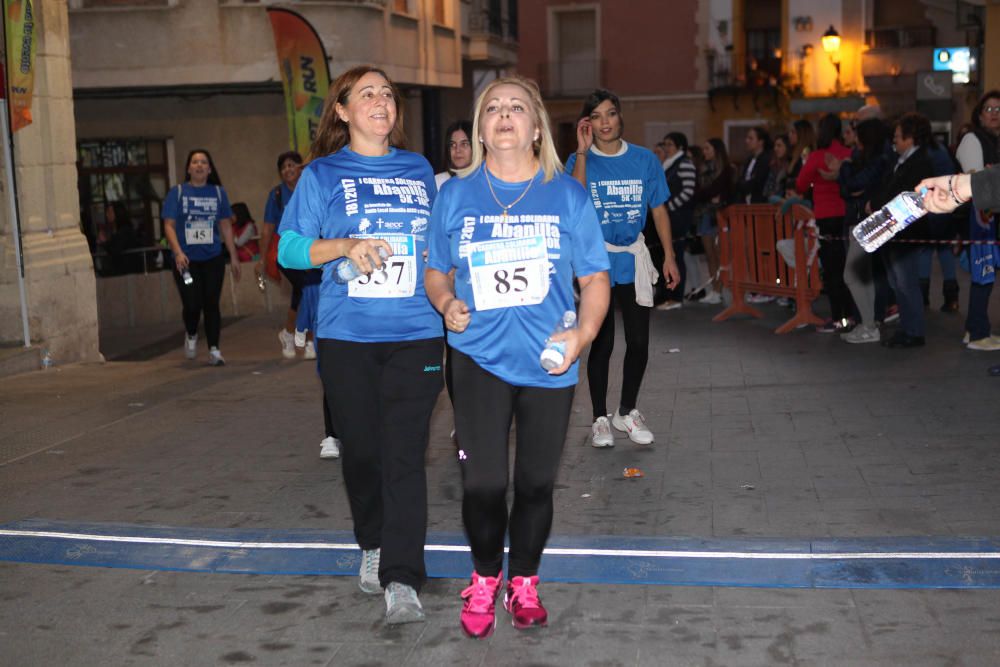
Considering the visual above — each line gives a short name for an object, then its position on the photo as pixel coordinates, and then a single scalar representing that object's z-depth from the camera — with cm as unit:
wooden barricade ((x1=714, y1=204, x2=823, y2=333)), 1301
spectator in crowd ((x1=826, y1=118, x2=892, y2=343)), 1156
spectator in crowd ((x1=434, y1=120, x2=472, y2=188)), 795
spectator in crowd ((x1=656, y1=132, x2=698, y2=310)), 1466
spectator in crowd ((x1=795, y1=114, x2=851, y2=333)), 1250
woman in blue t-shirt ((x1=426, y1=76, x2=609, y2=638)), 459
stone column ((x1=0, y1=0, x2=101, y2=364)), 1220
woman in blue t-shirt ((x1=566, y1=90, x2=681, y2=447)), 761
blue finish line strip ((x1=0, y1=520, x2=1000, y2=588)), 521
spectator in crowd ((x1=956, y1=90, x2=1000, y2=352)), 1053
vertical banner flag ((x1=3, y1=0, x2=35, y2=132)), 1169
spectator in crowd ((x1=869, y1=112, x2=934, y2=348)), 1057
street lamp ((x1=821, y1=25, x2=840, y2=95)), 3243
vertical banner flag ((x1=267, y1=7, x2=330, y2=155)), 1669
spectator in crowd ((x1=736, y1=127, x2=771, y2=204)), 1520
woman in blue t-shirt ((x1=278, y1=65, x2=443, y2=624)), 493
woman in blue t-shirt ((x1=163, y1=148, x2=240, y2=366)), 1181
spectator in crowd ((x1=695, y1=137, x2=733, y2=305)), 1594
